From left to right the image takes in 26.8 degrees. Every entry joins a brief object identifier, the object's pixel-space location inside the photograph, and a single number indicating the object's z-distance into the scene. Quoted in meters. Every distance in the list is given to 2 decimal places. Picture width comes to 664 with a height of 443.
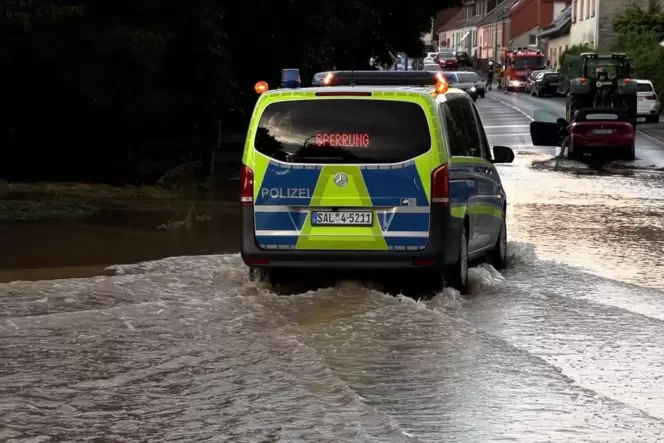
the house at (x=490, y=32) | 141.38
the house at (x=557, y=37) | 98.88
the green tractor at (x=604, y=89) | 40.91
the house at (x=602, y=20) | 81.50
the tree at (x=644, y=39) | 60.09
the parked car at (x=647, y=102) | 51.53
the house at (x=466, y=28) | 162.12
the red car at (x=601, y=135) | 32.28
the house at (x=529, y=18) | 128.00
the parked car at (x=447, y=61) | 105.82
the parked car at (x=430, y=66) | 85.38
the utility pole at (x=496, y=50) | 126.88
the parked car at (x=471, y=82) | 65.12
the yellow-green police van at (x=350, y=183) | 10.94
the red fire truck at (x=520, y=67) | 85.69
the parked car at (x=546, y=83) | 72.56
